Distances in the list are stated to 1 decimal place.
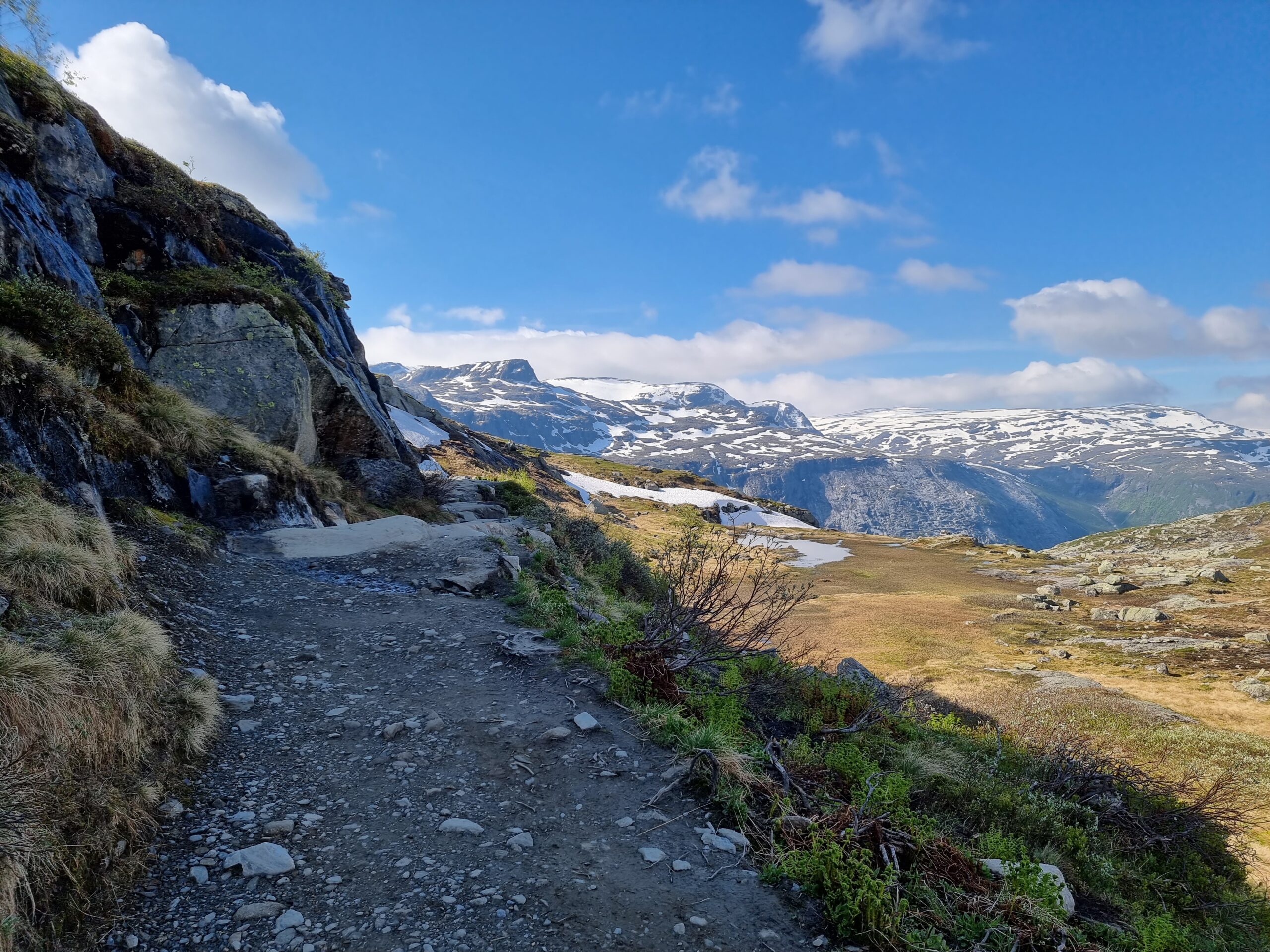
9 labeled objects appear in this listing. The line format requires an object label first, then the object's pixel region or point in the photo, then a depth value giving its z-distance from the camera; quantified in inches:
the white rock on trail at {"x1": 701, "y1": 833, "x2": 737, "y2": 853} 196.1
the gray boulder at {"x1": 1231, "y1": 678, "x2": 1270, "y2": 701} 1138.7
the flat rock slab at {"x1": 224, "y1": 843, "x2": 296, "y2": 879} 171.3
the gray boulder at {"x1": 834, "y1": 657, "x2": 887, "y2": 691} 557.0
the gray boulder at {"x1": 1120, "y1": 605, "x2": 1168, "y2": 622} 1865.2
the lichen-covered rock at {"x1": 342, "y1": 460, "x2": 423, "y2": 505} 836.6
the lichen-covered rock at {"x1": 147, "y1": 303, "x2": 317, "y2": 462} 695.1
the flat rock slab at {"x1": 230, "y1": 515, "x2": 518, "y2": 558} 524.1
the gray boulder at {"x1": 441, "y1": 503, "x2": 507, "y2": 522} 855.1
